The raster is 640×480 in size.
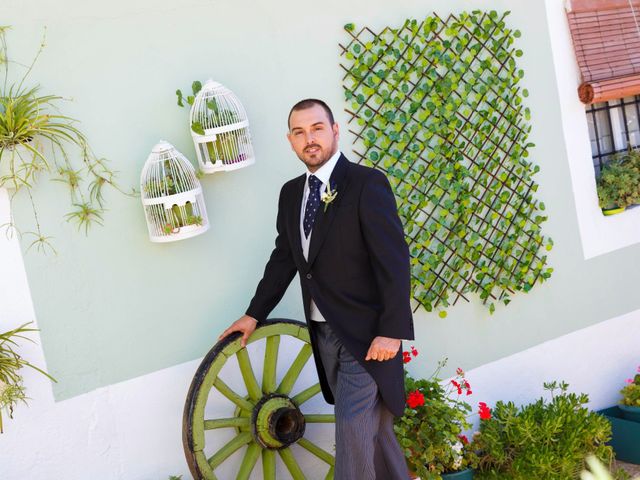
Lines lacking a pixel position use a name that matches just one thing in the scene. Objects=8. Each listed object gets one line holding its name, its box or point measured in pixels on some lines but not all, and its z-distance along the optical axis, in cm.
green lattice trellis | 397
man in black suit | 277
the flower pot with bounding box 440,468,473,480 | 372
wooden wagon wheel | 312
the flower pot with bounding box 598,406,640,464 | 430
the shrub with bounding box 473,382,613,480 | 377
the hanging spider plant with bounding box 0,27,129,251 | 300
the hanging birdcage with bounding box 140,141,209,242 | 320
